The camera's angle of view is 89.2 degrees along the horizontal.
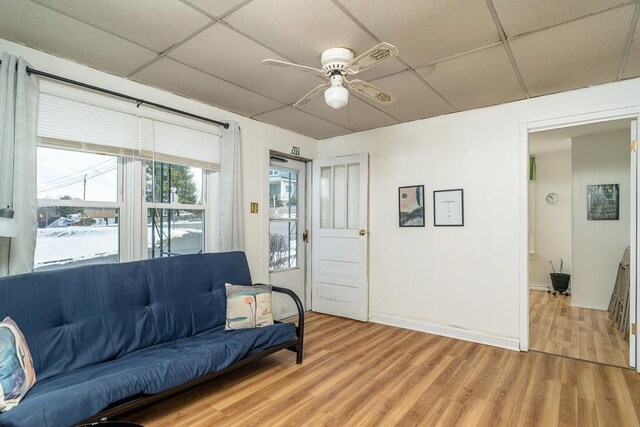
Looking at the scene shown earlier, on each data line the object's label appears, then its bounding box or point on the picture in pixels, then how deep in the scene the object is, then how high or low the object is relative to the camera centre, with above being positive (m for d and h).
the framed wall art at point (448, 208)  3.59 +0.07
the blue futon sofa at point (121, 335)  1.71 -0.86
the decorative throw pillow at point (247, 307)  2.78 -0.80
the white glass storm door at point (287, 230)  4.26 -0.21
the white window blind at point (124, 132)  2.37 +0.70
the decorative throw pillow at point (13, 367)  1.54 -0.76
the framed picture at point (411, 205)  3.87 +0.11
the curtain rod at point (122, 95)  2.27 +0.99
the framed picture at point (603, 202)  4.52 +0.17
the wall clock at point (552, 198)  5.92 +0.29
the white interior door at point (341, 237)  4.25 -0.30
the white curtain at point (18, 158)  2.08 +0.38
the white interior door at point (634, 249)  2.75 -0.31
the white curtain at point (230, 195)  3.36 +0.21
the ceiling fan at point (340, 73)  2.06 +0.93
